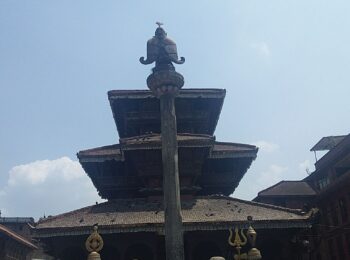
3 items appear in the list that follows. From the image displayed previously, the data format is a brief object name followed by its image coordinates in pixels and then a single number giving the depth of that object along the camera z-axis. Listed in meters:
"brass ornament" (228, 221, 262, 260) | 15.44
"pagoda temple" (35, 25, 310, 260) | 19.33
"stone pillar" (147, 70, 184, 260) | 14.41
